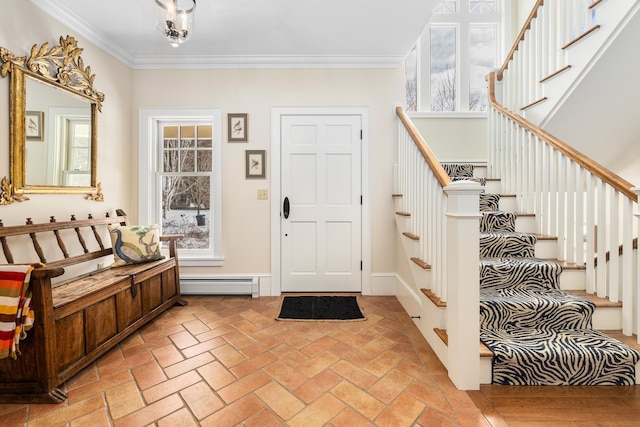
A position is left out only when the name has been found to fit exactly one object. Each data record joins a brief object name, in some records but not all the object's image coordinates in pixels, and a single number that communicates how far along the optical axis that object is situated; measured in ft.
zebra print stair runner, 4.88
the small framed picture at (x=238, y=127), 9.66
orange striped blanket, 4.26
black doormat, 7.87
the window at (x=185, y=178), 9.73
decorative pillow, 7.68
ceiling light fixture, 5.50
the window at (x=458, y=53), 11.51
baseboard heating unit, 9.50
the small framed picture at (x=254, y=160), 9.69
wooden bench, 4.65
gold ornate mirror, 6.12
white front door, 9.70
